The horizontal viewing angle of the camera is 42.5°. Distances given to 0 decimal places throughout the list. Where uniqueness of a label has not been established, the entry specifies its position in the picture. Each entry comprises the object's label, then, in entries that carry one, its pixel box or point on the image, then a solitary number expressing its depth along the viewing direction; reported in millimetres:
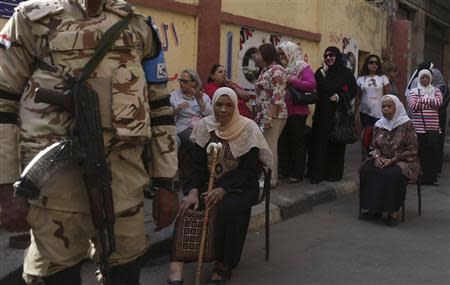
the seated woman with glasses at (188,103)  5934
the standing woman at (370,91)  7586
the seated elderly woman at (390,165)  5723
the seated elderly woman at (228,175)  4020
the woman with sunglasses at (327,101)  6875
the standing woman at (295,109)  6562
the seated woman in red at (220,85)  6348
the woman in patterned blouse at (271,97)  6149
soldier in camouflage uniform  2143
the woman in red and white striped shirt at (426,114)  7695
